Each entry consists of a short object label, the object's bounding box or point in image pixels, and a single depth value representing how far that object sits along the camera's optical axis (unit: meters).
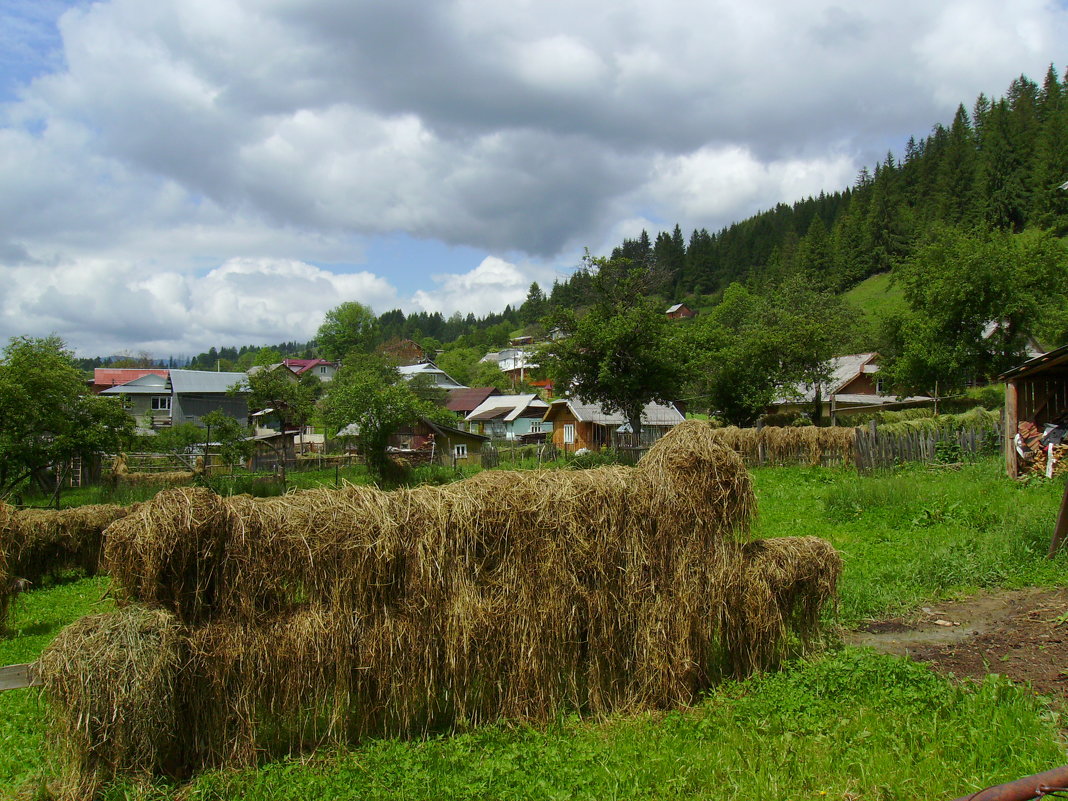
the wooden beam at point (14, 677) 4.53
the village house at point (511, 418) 60.61
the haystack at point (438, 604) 4.62
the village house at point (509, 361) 107.25
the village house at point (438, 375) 86.68
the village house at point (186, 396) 56.16
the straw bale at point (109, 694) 4.19
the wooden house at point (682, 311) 102.00
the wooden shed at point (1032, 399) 15.48
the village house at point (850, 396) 37.34
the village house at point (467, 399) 69.94
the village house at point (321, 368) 96.62
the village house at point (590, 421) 41.30
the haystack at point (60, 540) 12.36
